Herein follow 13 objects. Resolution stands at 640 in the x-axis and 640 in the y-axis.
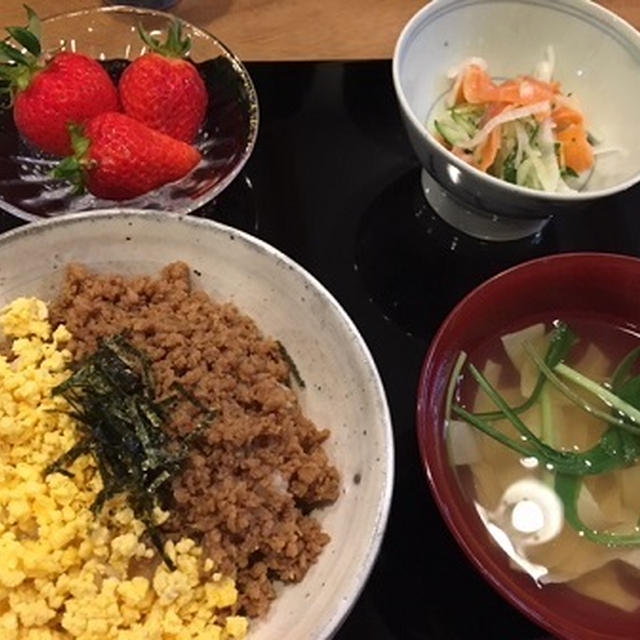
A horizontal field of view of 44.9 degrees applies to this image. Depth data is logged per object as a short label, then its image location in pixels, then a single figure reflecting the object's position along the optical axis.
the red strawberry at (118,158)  0.26
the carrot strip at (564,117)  0.29
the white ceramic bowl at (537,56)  0.29
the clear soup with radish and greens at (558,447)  0.24
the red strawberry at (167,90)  0.28
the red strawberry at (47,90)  0.27
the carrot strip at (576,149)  0.29
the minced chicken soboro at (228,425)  0.21
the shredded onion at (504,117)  0.28
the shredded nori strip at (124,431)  0.21
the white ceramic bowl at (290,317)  0.22
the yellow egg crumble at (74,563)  0.20
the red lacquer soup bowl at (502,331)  0.22
